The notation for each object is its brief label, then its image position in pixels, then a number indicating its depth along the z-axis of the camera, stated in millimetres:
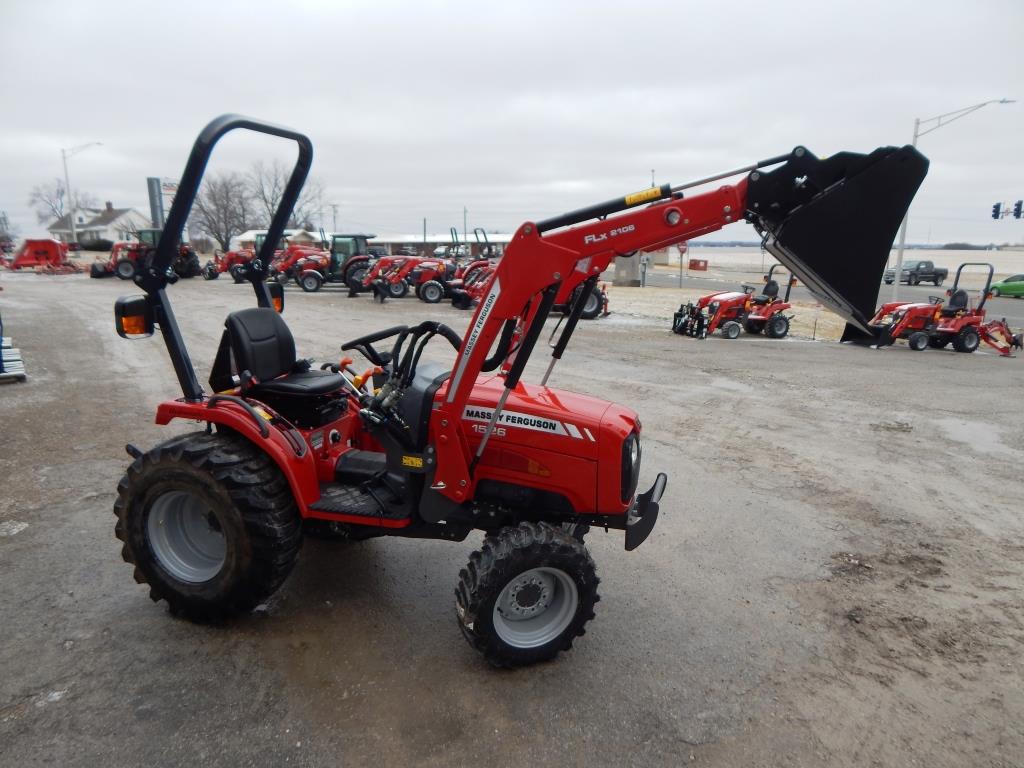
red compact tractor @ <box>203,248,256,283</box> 28906
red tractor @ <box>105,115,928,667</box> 2641
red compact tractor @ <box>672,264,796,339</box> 15023
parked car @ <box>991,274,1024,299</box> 33562
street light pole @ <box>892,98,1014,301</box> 17797
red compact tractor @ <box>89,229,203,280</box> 27172
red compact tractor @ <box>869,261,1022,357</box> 14117
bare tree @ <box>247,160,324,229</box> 53750
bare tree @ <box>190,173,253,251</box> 57656
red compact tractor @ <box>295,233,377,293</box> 24734
